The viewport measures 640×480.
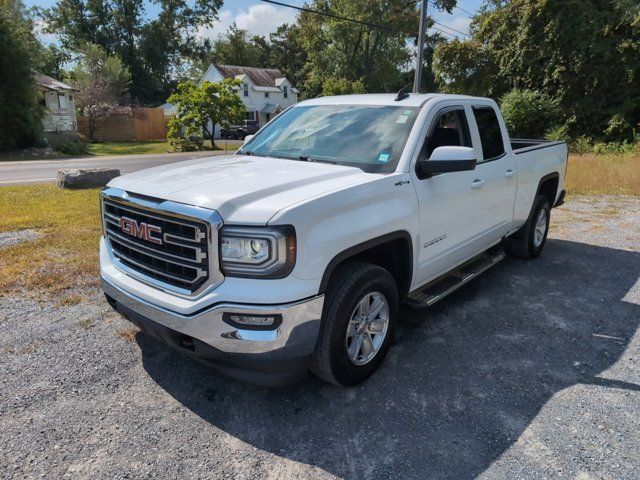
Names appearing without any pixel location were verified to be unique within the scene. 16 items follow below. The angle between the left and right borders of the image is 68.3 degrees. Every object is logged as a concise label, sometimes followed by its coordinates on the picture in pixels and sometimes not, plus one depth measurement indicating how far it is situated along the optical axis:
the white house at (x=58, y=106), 33.16
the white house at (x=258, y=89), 54.19
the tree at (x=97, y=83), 39.91
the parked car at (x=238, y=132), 39.87
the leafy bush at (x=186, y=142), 29.30
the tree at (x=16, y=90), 24.11
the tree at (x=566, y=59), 18.84
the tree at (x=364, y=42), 43.94
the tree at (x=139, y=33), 54.97
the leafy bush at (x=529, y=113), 20.72
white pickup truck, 2.54
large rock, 10.77
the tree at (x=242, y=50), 67.36
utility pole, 17.41
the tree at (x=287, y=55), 68.56
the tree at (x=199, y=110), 28.66
